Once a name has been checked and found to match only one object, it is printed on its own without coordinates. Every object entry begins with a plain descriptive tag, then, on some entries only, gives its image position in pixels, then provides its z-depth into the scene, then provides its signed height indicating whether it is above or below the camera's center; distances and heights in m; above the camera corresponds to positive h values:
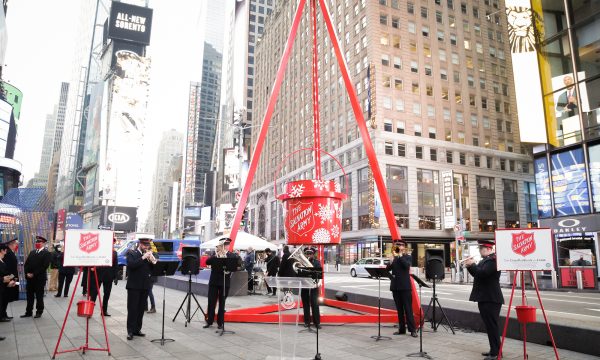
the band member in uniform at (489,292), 7.53 -0.64
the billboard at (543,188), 28.20 +4.70
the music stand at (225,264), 10.08 -0.24
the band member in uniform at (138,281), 9.03 -0.60
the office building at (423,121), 52.84 +18.52
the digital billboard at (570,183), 26.23 +4.74
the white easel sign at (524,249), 6.97 +0.14
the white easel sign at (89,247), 7.68 +0.10
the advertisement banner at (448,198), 48.19 +6.78
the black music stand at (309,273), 8.80 -0.42
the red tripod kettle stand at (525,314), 7.00 -0.93
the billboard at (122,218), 103.99 +8.80
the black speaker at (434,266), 8.66 -0.21
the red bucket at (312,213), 9.69 +1.00
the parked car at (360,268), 34.54 -1.03
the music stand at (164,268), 9.32 -0.32
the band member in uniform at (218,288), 10.07 -0.82
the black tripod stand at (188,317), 11.06 -1.66
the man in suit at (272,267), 18.94 -0.54
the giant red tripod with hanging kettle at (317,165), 10.94 +2.48
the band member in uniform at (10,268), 10.88 -0.43
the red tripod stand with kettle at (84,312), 7.19 -1.00
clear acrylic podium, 6.82 -1.69
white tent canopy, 21.61 +0.61
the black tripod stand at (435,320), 10.07 -1.56
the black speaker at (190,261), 9.88 -0.17
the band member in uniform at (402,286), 9.72 -0.68
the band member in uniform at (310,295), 10.01 -1.00
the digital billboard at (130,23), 119.50 +66.48
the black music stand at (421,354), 7.54 -1.76
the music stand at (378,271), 9.65 -0.35
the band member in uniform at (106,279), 12.34 -0.77
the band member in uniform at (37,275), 11.64 -0.63
